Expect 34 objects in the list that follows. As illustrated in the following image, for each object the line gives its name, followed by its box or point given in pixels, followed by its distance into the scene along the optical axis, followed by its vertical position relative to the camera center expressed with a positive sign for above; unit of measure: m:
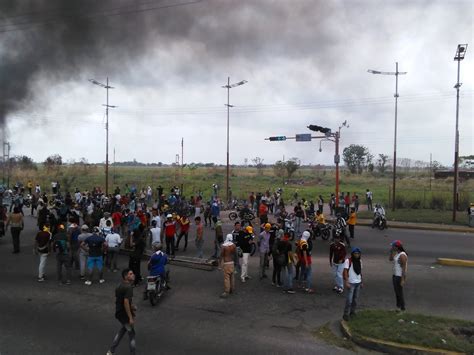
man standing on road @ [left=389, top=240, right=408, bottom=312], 8.03 -1.95
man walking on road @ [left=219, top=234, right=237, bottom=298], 9.30 -2.07
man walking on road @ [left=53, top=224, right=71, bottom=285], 9.96 -2.04
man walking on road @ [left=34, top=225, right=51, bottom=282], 10.32 -1.96
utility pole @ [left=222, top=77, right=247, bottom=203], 27.88 +5.89
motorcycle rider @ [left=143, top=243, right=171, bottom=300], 8.79 -2.00
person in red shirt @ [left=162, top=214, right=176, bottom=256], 12.64 -1.87
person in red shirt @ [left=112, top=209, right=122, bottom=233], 15.22 -1.86
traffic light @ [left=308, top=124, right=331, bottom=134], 20.76 +2.27
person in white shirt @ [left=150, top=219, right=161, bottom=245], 12.03 -1.82
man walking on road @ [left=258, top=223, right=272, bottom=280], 10.77 -1.91
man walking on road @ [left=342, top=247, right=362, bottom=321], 7.61 -1.98
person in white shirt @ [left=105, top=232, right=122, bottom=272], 10.89 -2.03
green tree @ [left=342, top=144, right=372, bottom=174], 80.25 +3.68
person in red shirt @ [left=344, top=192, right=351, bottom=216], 22.81 -1.56
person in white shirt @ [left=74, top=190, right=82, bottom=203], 22.43 -1.55
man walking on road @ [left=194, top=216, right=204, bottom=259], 12.29 -1.94
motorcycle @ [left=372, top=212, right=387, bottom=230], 19.69 -2.22
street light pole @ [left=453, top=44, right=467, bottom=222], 20.62 +2.18
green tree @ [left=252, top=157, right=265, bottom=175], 76.15 +1.54
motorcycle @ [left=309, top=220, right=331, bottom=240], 16.61 -2.29
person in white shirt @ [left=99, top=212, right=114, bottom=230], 11.98 -1.55
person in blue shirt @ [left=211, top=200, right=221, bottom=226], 18.55 -1.74
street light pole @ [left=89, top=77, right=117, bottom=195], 29.67 +2.68
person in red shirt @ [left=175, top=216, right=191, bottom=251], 13.48 -1.79
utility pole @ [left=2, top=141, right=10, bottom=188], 34.84 +0.86
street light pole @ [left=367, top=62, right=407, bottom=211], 24.46 +1.82
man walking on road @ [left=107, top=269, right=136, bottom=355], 6.12 -2.14
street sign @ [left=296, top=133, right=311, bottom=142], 22.64 +1.95
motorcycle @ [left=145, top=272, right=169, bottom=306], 8.62 -2.49
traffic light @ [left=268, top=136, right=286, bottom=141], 23.69 +2.00
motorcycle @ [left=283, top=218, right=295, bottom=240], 14.94 -1.95
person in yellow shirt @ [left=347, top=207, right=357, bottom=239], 16.73 -1.92
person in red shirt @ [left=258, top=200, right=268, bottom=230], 17.13 -1.76
